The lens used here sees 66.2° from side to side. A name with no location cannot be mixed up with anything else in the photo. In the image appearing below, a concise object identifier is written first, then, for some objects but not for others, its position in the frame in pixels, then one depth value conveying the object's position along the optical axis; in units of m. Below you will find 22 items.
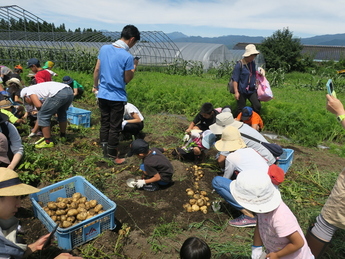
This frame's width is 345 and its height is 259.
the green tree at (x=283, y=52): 27.05
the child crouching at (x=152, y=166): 3.38
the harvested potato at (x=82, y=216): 2.72
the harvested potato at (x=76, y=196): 3.08
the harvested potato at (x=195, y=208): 3.18
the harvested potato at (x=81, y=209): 2.82
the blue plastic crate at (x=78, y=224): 2.44
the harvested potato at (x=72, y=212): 2.77
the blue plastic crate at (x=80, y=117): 5.72
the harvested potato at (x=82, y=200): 3.01
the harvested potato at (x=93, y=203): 2.91
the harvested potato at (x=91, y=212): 2.78
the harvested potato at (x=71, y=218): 2.74
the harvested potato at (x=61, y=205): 2.85
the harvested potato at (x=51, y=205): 2.81
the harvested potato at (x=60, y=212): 2.78
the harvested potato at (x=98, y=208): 2.83
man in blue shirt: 3.90
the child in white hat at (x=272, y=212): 1.77
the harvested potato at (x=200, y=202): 3.24
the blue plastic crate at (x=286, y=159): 3.90
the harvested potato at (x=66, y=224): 2.66
